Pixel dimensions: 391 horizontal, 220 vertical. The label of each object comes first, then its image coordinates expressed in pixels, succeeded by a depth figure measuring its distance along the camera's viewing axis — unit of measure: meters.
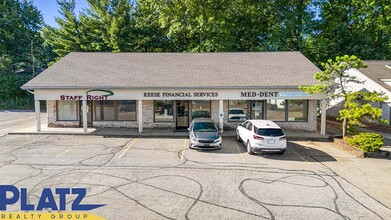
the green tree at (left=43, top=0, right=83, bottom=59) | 38.53
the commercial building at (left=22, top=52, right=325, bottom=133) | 18.42
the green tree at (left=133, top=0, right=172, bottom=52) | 35.84
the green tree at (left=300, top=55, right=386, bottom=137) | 14.62
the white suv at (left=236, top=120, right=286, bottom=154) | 13.13
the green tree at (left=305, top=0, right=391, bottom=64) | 31.25
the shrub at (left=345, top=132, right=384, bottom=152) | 13.72
